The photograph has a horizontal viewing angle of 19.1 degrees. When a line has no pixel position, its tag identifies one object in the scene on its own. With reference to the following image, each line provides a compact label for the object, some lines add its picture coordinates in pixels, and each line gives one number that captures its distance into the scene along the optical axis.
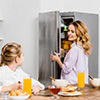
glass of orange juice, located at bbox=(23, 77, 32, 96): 2.28
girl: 2.53
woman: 3.42
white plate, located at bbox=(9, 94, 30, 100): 2.08
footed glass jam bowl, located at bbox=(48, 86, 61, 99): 2.18
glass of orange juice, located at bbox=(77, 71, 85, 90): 2.54
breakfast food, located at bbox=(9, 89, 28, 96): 2.13
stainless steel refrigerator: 3.92
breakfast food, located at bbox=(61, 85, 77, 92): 2.36
